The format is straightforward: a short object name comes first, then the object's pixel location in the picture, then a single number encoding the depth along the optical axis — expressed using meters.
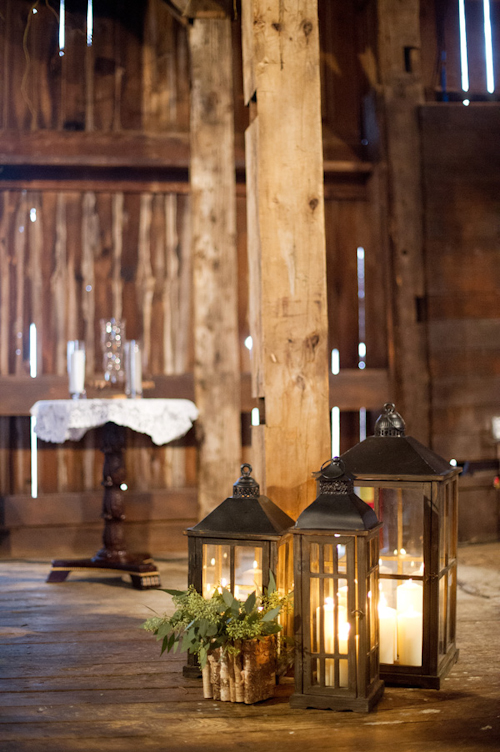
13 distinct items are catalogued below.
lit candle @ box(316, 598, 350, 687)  2.15
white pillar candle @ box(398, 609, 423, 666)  2.34
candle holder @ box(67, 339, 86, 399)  3.88
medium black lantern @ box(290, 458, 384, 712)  2.12
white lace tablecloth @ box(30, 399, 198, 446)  3.63
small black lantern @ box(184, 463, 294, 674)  2.30
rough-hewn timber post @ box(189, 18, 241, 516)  4.48
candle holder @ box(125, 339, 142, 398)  3.89
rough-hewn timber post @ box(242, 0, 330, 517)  2.70
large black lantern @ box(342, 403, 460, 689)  2.33
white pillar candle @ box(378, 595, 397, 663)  2.35
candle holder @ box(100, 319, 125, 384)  4.06
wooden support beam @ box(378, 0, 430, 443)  4.80
